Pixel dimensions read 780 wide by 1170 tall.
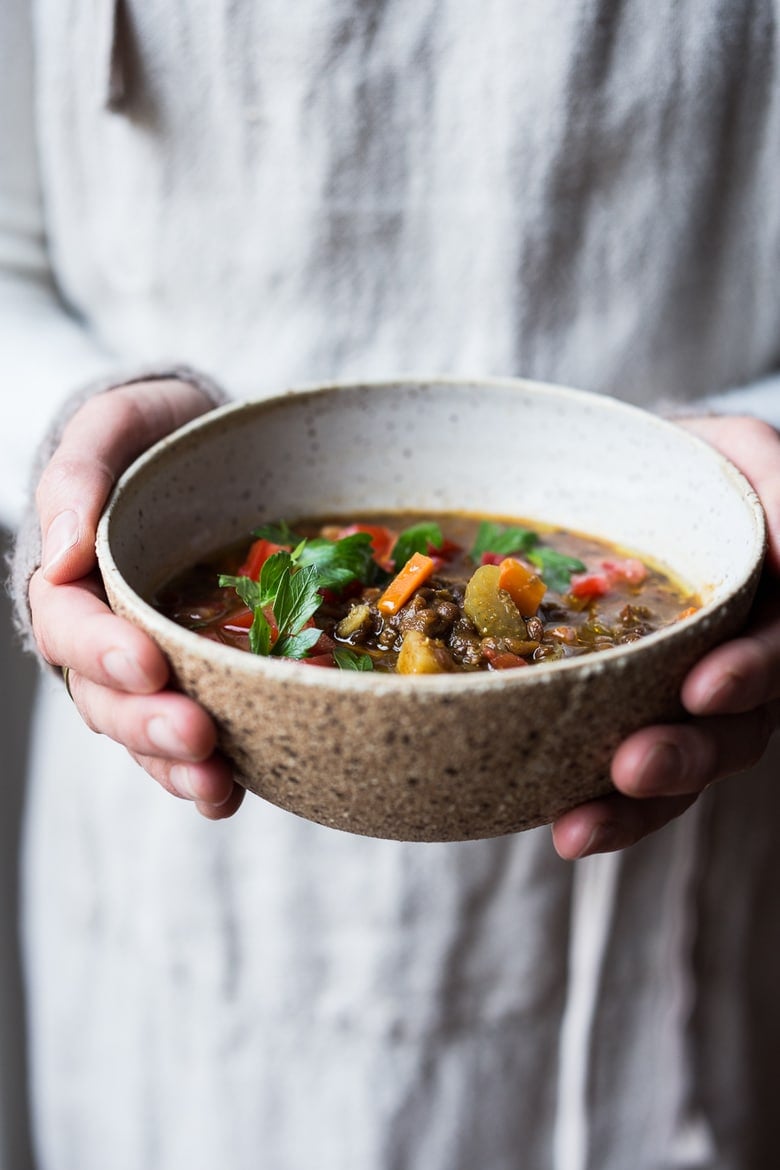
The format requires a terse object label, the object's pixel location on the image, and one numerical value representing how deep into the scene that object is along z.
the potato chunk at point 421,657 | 0.64
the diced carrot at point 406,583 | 0.68
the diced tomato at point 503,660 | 0.66
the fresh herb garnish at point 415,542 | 0.72
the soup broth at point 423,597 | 0.66
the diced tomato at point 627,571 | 0.72
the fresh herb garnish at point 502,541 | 0.73
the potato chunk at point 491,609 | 0.67
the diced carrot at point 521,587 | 0.69
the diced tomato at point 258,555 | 0.72
